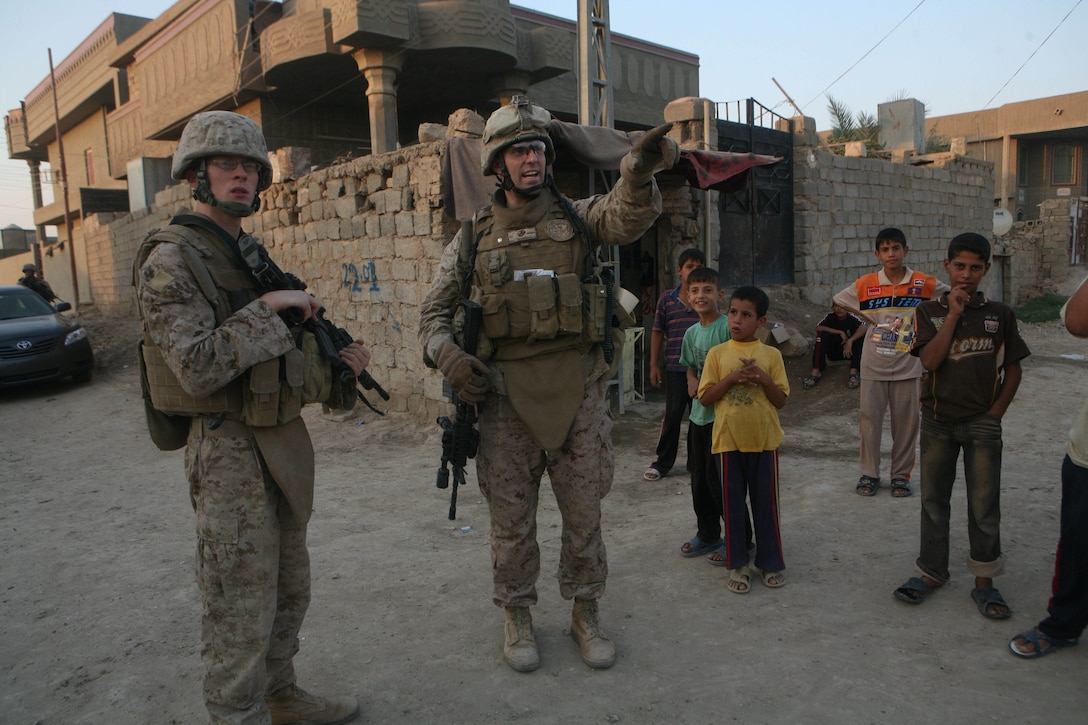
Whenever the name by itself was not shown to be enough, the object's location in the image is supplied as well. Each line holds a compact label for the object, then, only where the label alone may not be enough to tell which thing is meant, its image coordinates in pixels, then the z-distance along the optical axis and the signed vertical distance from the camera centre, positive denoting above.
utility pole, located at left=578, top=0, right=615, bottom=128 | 7.93 +2.40
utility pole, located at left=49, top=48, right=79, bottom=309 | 21.66 +2.39
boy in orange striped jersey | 4.51 -0.52
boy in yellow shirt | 3.37 -0.71
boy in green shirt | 3.78 -0.73
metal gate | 10.55 +0.96
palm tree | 22.20 +4.52
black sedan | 9.44 -0.53
